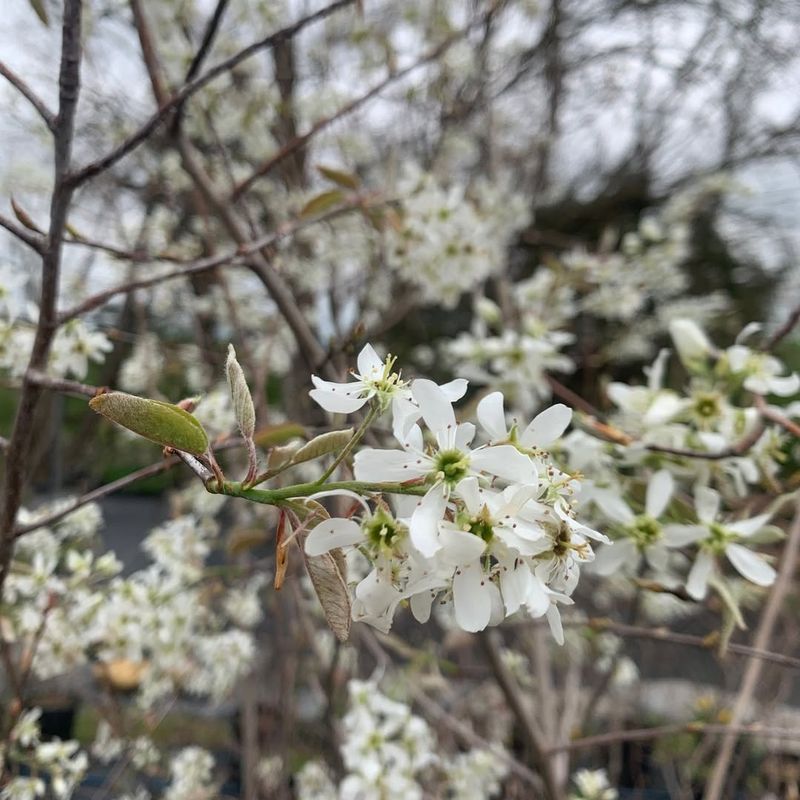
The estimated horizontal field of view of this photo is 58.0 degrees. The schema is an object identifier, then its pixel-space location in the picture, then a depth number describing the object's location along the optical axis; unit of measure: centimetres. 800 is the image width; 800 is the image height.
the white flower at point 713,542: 21
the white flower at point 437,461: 13
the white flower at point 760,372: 25
